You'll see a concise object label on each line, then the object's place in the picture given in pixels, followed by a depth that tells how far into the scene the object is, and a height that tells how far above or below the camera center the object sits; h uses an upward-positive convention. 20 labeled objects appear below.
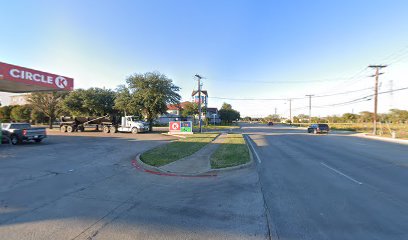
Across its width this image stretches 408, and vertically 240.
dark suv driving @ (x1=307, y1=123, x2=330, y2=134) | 33.02 -0.89
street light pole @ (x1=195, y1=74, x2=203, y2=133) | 30.77 +6.58
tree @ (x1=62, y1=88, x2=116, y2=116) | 35.24 +3.29
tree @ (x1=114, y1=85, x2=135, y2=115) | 30.23 +2.70
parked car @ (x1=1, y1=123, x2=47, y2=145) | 15.66 -1.10
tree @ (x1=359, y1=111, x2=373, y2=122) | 78.00 +2.57
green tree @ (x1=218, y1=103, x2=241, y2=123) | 70.12 +2.68
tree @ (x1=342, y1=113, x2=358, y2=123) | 83.84 +2.72
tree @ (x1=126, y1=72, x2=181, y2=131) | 30.16 +4.34
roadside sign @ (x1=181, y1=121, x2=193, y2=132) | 27.05 -0.68
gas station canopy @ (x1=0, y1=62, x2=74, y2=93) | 14.26 +3.12
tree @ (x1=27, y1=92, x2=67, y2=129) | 36.38 +3.30
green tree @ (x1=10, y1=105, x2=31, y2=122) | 55.34 +1.67
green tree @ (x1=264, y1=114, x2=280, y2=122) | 159.27 +4.62
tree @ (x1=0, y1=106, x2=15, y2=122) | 59.52 +2.03
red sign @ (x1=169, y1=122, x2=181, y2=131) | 27.56 -0.71
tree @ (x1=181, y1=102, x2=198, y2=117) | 59.88 +3.40
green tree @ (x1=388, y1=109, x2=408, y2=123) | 62.59 +2.81
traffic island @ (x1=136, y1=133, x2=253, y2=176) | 8.14 -1.85
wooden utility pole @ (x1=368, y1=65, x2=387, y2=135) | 32.06 +6.29
